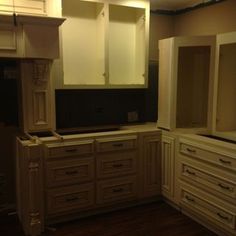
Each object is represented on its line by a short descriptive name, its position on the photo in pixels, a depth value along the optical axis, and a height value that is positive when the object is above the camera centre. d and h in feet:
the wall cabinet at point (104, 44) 10.73 +1.29
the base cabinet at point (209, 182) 8.23 -3.15
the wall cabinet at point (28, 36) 8.50 +1.21
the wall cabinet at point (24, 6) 8.96 +2.21
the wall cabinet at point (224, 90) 10.09 -0.42
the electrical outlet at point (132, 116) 12.46 -1.62
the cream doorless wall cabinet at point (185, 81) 10.34 -0.12
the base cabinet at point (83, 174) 8.64 -3.17
